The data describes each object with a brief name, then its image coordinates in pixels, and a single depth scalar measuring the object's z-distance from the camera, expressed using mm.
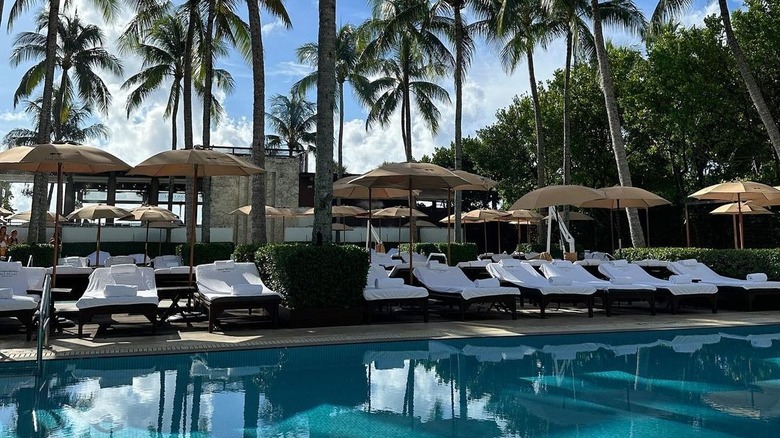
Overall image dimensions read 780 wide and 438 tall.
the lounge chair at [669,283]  10875
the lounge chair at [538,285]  10391
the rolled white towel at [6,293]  7379
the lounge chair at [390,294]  9219
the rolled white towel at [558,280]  10718
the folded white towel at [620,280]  11320
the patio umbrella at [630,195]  12867
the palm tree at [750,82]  14945
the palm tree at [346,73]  28312
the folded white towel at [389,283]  9586
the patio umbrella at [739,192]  12555
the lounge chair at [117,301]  7746
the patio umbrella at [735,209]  16641
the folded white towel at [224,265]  9548
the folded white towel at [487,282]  10066
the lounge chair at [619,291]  10664
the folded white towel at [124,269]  9047
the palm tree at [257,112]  13336
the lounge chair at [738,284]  11164
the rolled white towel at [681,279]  11297
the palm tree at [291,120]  46312
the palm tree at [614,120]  15531
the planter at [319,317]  8898
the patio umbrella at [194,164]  8891
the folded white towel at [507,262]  11586
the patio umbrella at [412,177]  9844
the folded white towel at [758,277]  11320
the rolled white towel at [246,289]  8438
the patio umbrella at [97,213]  15555
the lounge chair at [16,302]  7246
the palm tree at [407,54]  21484
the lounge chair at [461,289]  9891
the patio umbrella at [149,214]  16625
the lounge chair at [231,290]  8336
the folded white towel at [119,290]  7859
